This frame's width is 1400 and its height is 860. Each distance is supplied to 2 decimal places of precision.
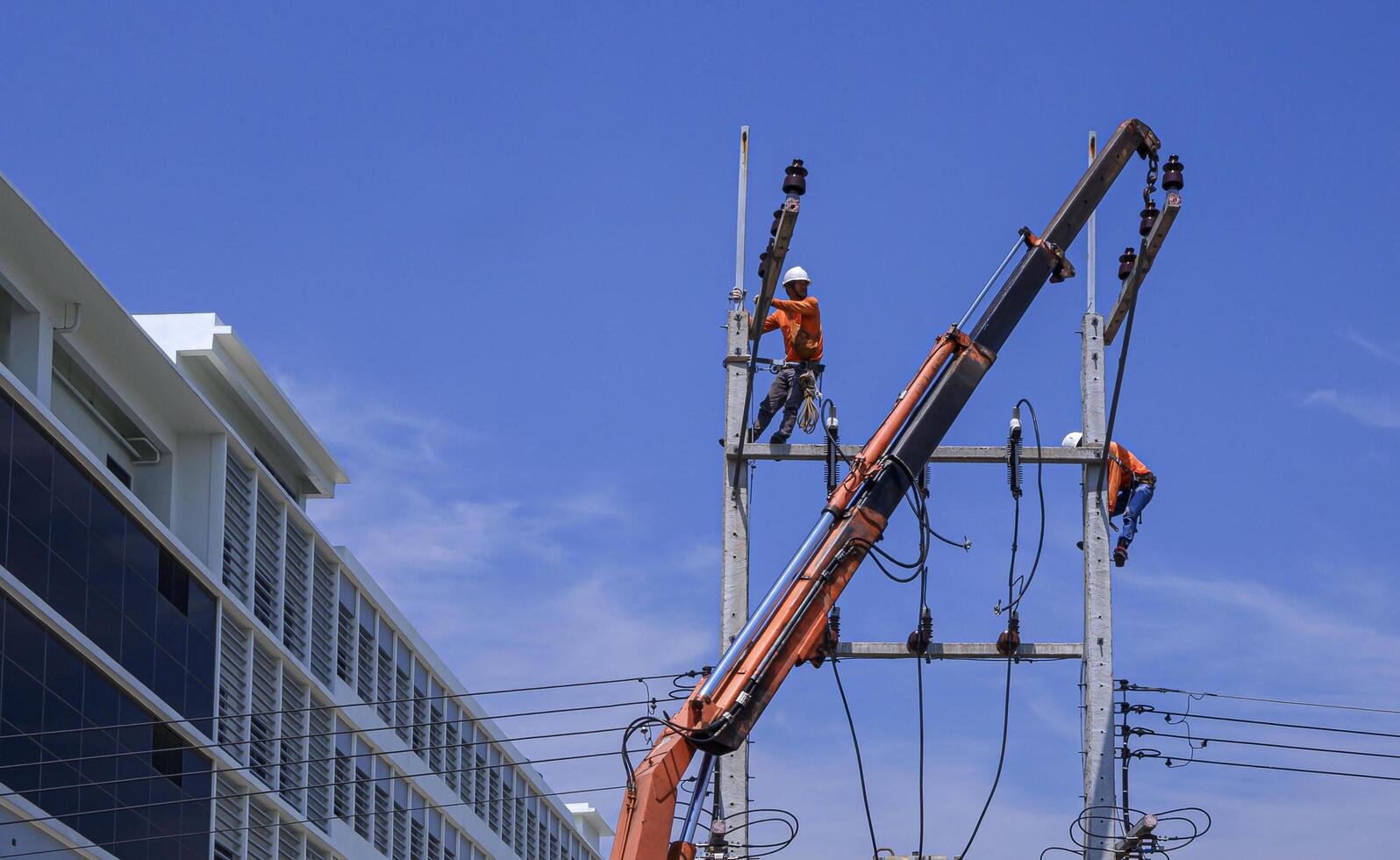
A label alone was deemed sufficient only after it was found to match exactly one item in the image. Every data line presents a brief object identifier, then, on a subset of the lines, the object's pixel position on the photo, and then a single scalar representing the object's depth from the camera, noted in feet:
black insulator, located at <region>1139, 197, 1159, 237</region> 67.31
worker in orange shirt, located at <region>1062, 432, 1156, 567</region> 66.54
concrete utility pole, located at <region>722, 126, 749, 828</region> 59.77
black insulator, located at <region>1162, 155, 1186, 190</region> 66.23
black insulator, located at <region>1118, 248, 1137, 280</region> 68.13
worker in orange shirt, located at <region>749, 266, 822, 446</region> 67.41
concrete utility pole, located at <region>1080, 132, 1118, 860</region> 60.59
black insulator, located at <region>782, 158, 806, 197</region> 63.98
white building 90.74
